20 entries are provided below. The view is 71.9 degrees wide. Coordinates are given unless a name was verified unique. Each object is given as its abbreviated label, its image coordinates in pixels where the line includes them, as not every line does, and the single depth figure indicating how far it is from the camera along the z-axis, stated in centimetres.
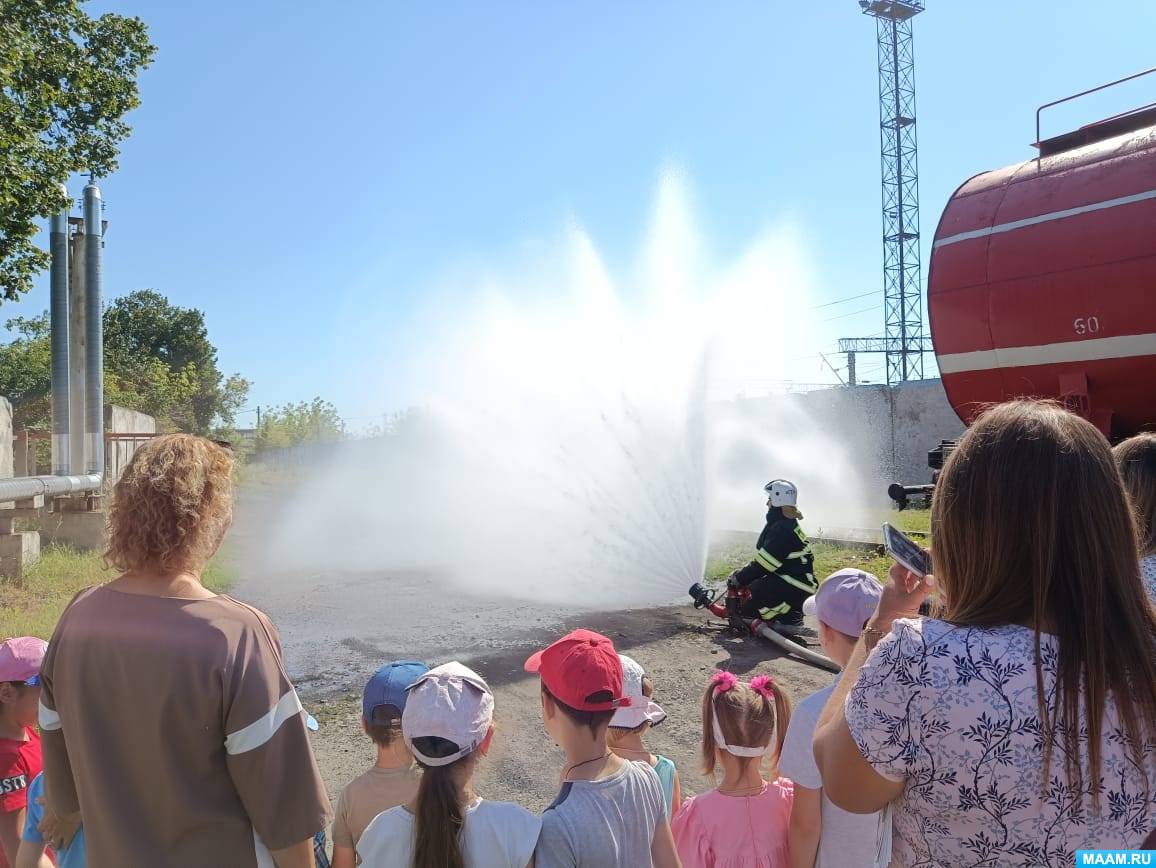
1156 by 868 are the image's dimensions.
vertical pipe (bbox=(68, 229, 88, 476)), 1302
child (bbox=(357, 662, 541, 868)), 210
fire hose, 718
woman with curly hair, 200
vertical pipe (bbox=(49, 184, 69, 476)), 1245
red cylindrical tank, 624
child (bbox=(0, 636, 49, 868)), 268
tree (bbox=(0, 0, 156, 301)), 993
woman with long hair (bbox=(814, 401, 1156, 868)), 148
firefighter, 800
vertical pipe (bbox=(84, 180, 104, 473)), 1309
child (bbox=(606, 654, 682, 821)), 280
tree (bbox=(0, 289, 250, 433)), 3772
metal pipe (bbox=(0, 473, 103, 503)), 1080
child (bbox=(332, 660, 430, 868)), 255
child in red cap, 220
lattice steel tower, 3291
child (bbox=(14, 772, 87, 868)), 235
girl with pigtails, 257
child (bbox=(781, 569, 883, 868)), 245
